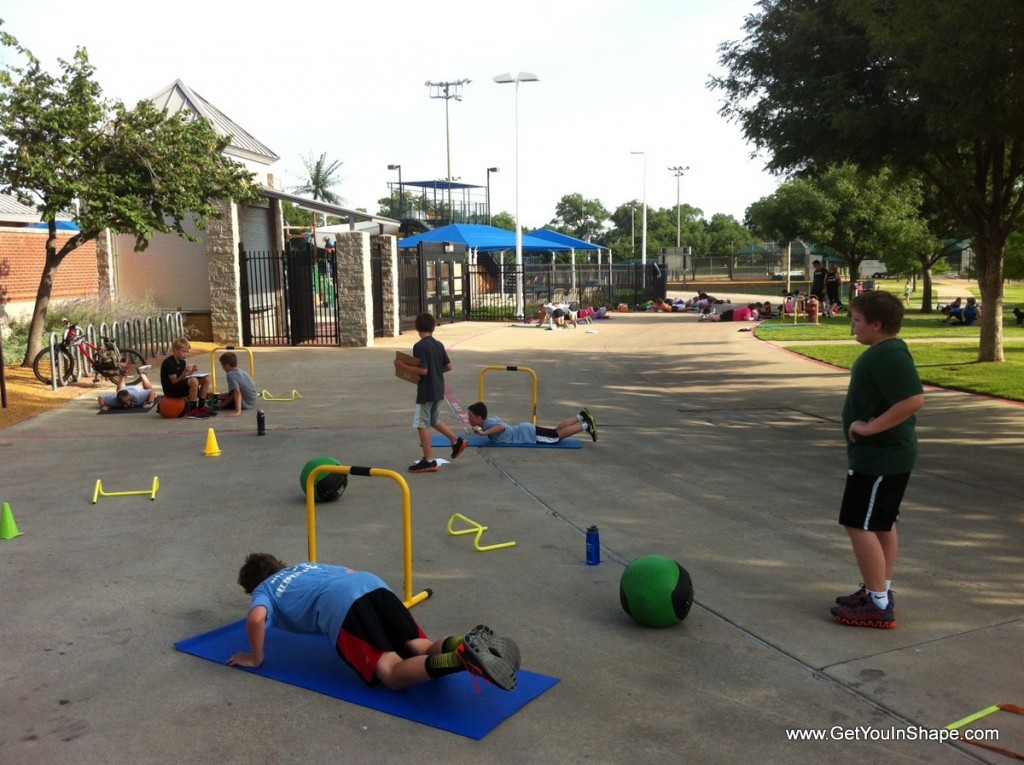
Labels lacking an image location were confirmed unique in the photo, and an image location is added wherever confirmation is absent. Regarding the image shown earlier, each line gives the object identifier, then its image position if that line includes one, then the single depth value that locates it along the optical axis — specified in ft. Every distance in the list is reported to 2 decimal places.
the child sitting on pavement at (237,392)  42.03
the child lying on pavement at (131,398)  43.37
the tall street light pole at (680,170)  266.77
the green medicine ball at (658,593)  16.92
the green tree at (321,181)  241.14
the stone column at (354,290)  72.95
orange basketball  41.63
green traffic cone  23.39
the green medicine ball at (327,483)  25.62
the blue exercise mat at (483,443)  34.55
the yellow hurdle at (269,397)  47.26
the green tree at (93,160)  50.47
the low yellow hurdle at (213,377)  45.36
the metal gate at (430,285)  89.81
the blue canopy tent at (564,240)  122.83
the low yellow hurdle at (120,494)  27.34
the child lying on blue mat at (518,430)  34.19
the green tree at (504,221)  303.68
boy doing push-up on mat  13.48
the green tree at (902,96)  33.83
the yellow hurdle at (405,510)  17.52
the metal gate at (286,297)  73.97
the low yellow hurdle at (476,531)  22.11
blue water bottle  20.85
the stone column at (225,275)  72.54
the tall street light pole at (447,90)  198.18
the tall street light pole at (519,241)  105.09
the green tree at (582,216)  353.31
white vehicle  178.81
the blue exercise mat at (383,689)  13.82
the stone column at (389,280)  79.87
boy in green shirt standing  16.07
